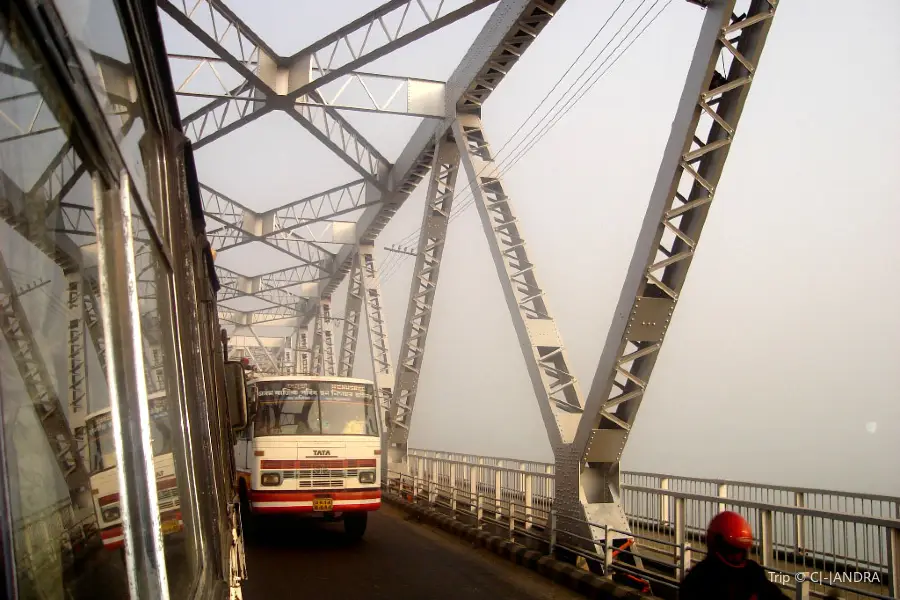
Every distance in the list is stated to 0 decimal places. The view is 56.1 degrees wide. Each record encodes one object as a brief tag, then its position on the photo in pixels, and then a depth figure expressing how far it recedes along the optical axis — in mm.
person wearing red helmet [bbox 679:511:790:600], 3613
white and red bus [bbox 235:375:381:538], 14148
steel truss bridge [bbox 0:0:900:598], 1758
